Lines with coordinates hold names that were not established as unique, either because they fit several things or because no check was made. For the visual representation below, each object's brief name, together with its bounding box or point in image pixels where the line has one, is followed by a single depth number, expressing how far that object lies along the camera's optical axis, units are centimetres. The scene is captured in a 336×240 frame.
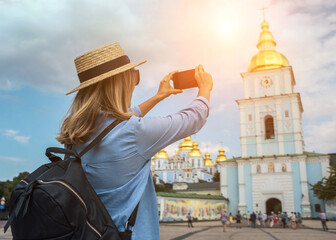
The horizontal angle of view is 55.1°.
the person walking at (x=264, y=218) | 2548
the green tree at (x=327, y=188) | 3016
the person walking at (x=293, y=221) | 2125
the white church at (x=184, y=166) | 7725
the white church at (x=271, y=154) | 3394
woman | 132
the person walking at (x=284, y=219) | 2300
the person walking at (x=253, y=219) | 2275
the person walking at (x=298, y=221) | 2265
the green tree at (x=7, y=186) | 3591
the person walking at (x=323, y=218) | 1866
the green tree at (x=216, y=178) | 6830
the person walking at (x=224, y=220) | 1867
